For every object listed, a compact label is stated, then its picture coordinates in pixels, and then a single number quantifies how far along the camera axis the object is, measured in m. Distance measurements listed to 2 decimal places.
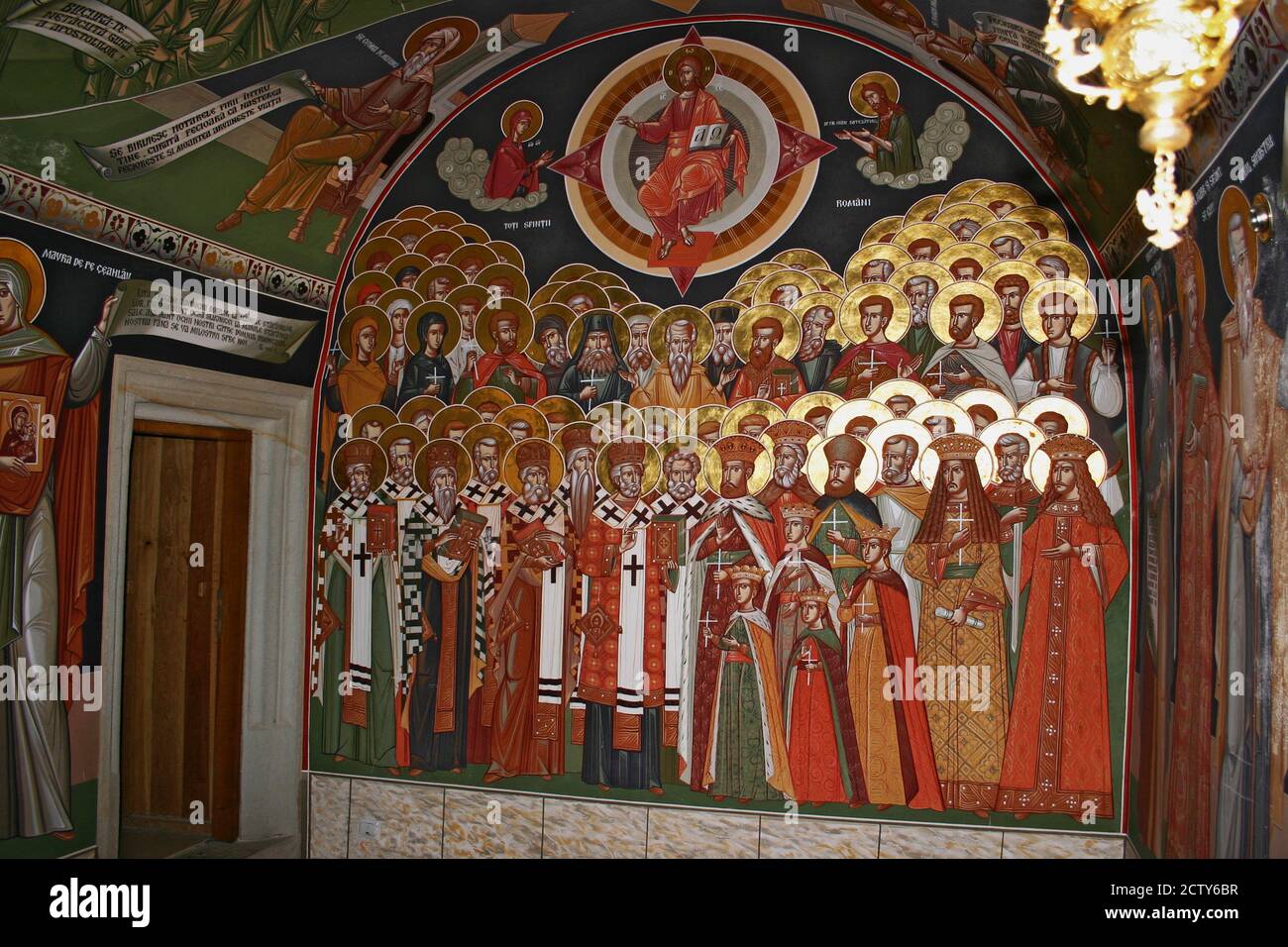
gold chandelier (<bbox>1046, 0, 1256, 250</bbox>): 1.96
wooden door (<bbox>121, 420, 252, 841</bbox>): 6.90
